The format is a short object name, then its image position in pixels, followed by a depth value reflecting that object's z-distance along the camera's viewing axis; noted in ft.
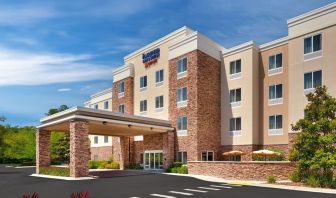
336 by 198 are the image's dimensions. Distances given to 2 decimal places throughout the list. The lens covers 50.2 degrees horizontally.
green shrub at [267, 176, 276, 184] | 77.97
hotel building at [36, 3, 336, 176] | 99.76
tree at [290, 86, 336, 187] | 70.90
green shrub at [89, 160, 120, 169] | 149.07
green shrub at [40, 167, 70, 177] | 102.13
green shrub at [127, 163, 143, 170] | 137.69
